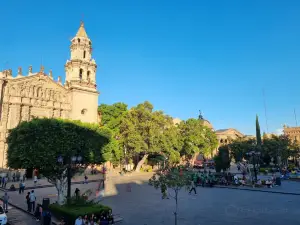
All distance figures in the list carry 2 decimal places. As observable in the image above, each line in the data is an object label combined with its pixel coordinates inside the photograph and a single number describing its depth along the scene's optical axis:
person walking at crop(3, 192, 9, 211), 16.88
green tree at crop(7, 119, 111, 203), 17.66
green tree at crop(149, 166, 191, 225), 12.43
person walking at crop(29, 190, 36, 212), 16.75
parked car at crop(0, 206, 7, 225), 13.65
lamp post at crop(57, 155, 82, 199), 15.46
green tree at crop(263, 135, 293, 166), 46.75
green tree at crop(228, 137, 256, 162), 53.76
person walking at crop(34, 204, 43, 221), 15.03
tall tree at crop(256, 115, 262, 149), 50.04
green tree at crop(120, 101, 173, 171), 42.50
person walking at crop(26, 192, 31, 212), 16.83
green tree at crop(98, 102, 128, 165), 51.52
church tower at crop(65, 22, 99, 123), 48.09
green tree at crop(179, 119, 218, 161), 52.75
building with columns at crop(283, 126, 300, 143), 97.41
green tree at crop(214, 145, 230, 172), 37.82
